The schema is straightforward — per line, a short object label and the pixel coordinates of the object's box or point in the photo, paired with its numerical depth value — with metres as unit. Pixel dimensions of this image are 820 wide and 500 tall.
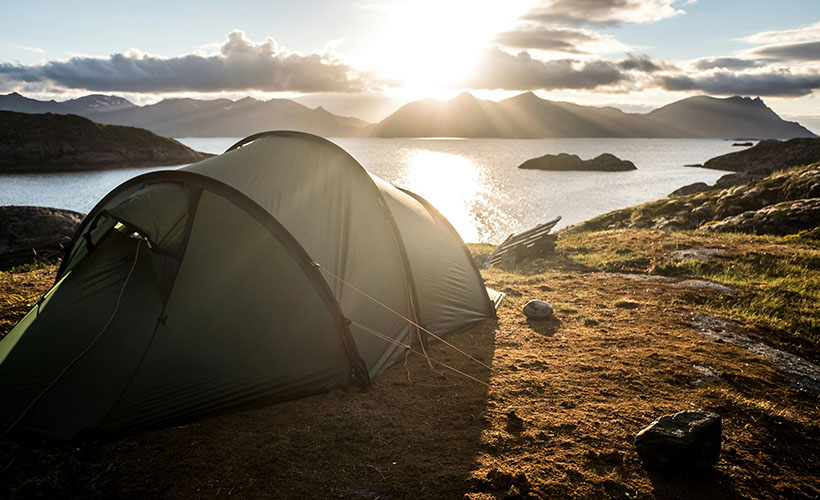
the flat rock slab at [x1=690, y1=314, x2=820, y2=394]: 6.59
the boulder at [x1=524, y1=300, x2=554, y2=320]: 9.23
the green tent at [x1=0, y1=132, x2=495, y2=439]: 5.29
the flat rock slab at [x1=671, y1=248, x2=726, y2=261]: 13.05
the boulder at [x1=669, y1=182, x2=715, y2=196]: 42.06
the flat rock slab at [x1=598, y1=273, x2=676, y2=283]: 11.67
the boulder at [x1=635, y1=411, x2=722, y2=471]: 4.48
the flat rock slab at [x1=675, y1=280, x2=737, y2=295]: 10.28
